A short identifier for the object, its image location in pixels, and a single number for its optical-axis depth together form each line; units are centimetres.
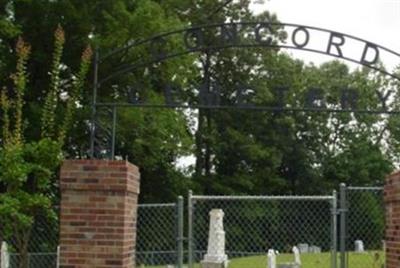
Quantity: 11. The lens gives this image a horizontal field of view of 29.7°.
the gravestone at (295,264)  1567
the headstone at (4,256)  1091
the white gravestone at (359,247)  1763
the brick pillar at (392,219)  788
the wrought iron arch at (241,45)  878
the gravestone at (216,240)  1521
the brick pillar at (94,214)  693
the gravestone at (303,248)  2019
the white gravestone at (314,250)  2012
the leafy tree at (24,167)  887
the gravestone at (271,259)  1327
